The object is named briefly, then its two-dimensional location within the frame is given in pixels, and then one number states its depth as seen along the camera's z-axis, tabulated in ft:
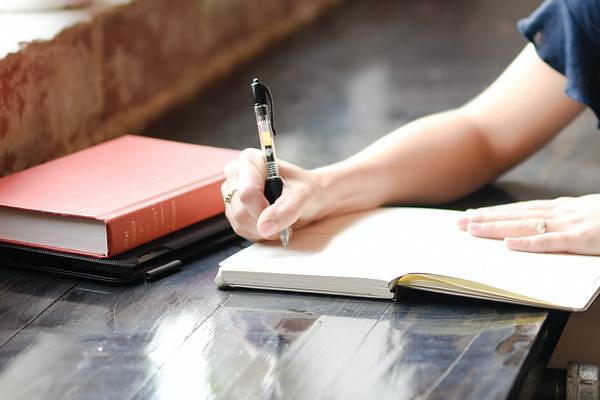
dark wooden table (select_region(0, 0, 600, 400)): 3.99
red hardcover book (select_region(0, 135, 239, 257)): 4.61
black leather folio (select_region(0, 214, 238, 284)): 4.60
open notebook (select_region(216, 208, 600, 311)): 4.25
